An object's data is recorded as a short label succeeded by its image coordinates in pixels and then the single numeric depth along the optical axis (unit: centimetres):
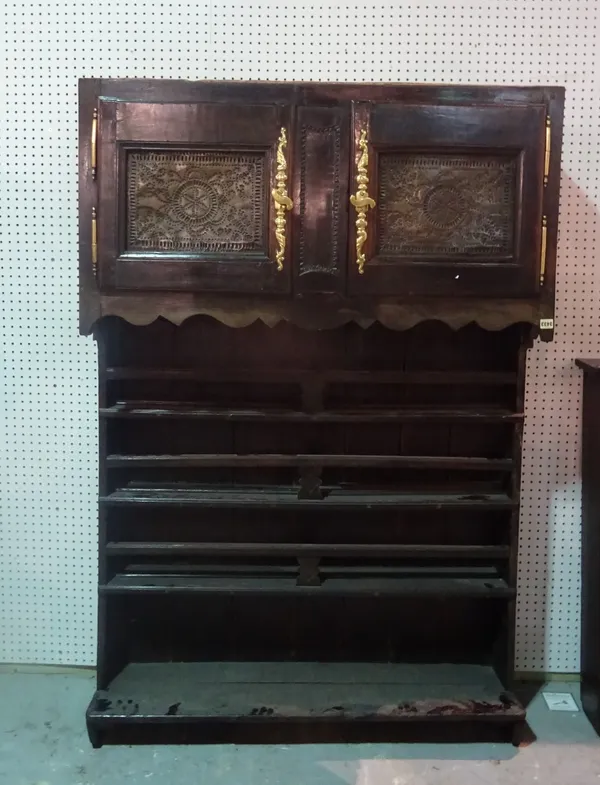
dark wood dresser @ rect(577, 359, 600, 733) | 206
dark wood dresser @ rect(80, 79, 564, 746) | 173
